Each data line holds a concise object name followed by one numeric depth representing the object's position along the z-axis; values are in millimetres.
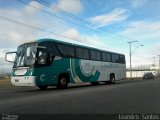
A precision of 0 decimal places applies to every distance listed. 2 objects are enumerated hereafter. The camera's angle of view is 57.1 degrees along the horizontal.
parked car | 30511
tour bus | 9582
